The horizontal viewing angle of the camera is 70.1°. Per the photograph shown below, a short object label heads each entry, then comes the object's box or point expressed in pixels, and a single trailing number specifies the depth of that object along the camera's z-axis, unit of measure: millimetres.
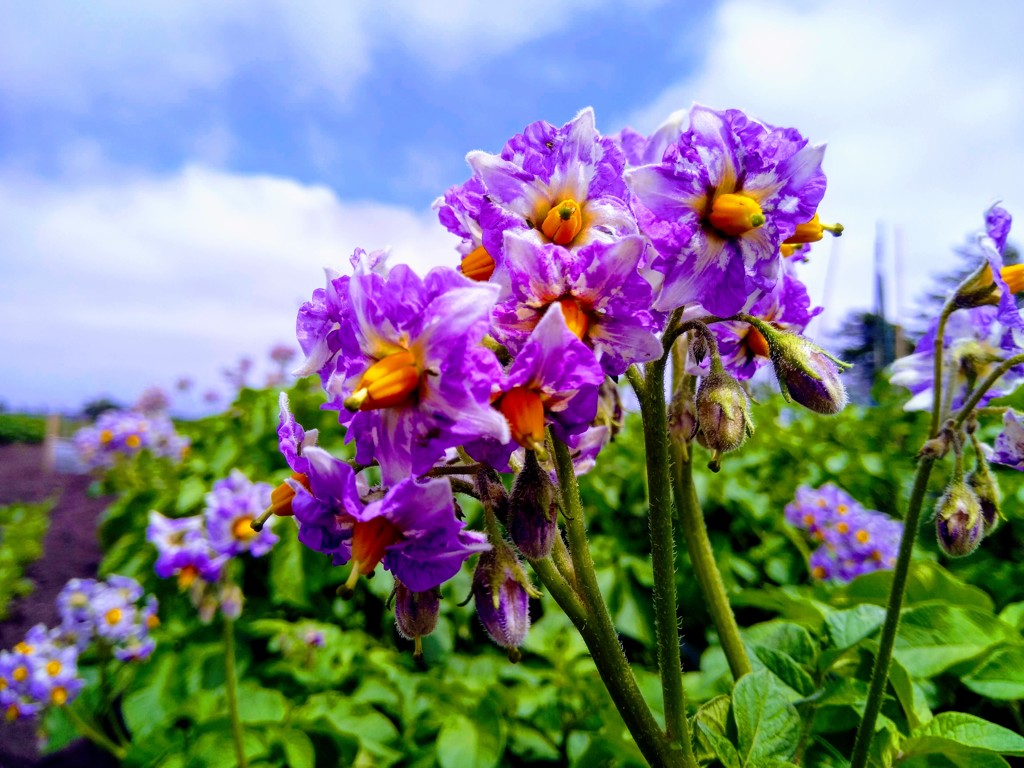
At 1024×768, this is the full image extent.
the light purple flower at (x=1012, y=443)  166
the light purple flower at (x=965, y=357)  179
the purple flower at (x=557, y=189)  124
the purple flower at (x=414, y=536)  109
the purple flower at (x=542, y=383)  105
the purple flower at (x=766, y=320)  155
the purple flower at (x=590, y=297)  114
